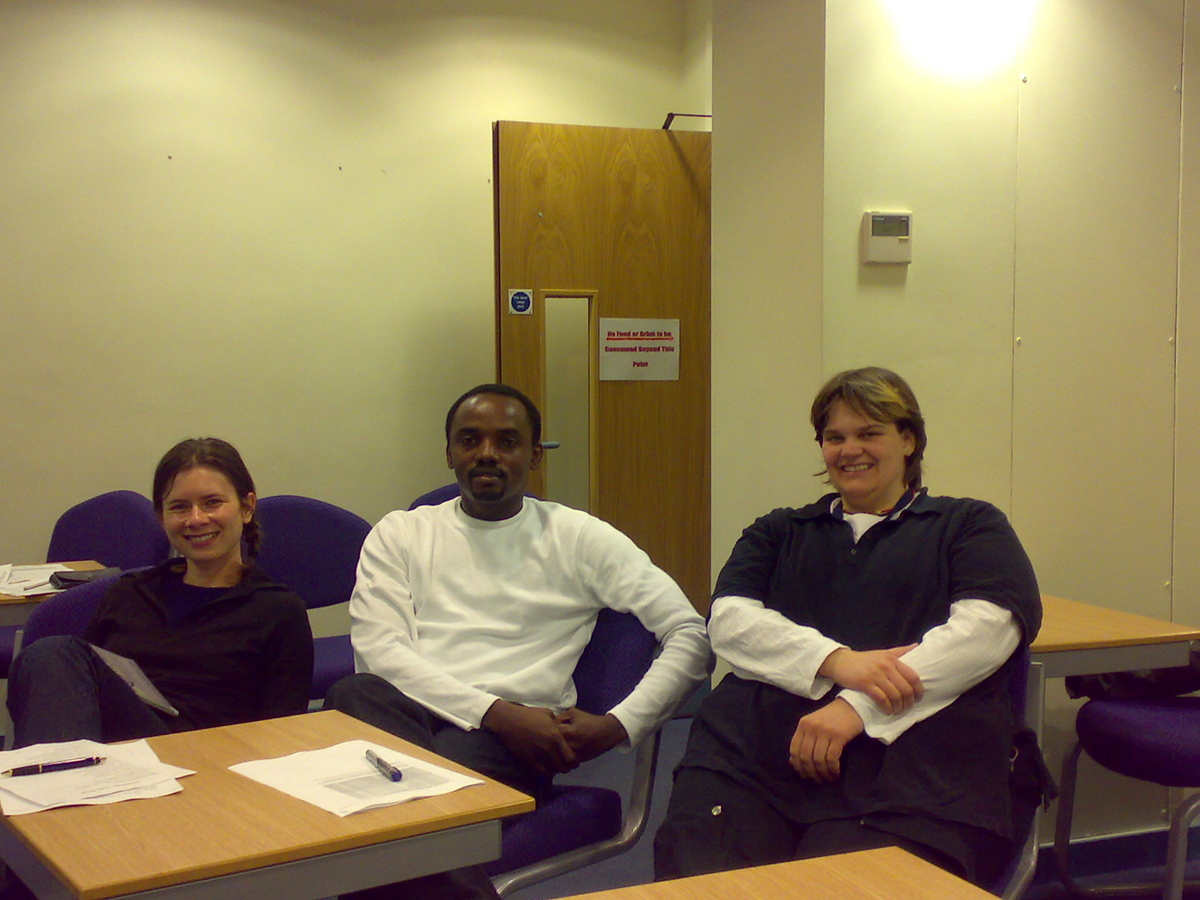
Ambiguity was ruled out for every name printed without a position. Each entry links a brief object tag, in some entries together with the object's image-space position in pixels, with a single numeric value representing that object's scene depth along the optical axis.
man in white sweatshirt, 2.01
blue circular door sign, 4.31
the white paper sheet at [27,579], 2.92
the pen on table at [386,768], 1.37
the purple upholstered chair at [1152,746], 2.33
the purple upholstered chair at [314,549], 3.22
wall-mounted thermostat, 2.82
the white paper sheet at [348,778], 1.29
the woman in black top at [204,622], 2.03
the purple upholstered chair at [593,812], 1.85
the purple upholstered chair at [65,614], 2.11
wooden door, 4.31
